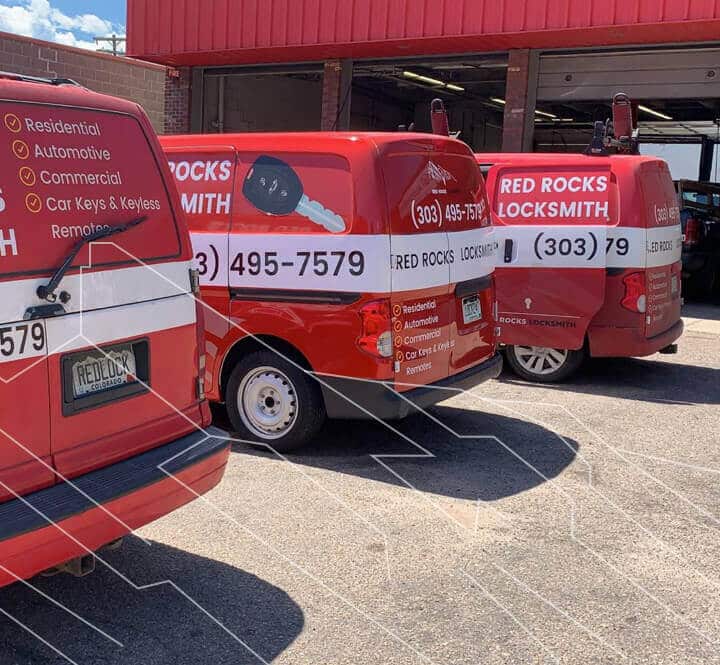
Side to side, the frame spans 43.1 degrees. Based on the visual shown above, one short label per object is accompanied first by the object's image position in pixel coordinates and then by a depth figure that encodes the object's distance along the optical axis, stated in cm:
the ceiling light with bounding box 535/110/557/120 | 2477
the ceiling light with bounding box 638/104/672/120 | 2324
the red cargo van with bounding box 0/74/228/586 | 321
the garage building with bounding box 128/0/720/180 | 1314
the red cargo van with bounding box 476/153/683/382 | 789
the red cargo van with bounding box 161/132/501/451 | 555
